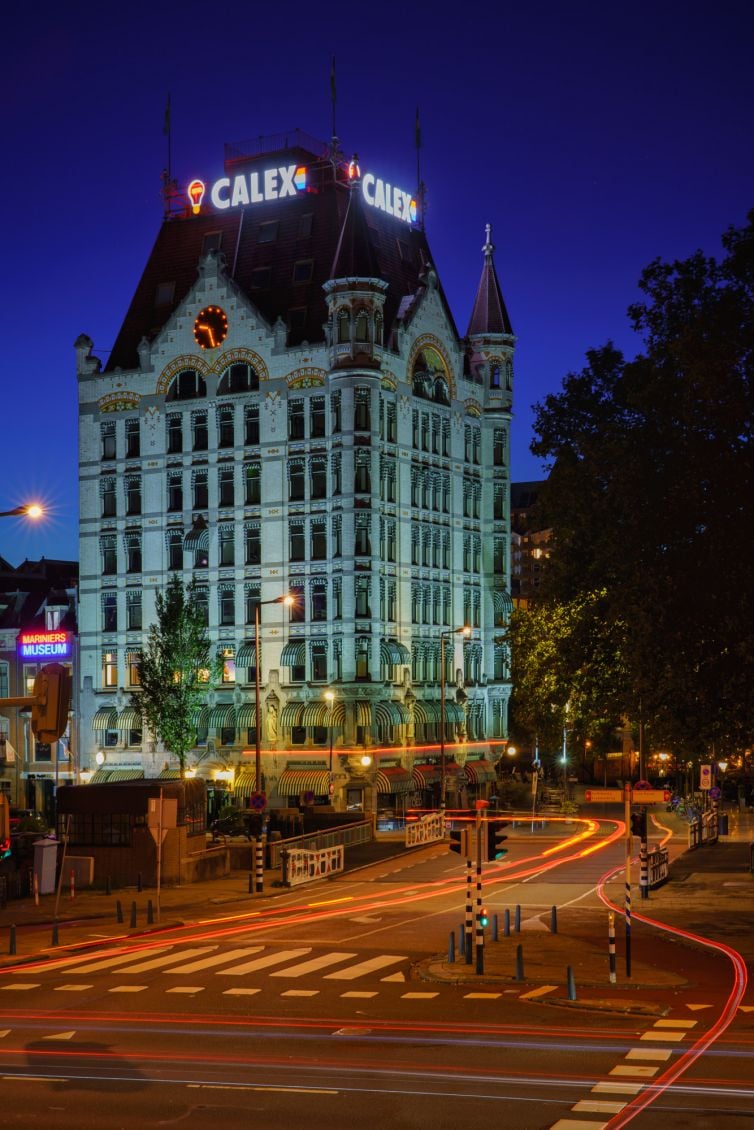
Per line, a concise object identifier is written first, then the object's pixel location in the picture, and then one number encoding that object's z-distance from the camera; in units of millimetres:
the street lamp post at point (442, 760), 73350
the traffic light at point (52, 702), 17906
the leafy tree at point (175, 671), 82688
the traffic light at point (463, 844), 30969
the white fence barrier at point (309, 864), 49469
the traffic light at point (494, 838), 30734
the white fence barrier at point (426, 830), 63312
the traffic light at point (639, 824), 31469
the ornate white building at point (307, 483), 87062
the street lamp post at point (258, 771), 57588
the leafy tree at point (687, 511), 38781
